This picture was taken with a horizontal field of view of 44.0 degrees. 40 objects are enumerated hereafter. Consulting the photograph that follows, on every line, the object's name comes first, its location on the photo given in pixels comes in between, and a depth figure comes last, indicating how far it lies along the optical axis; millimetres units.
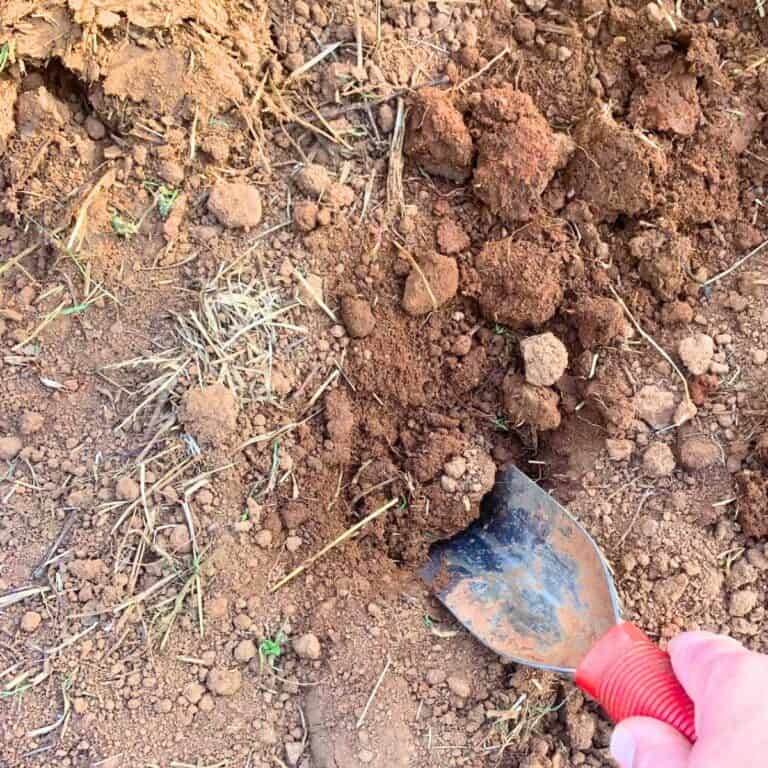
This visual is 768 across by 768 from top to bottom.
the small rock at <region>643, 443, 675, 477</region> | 413
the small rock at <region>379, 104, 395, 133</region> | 409
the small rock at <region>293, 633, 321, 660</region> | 401
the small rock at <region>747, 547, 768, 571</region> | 407
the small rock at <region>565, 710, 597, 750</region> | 403
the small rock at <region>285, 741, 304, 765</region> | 402
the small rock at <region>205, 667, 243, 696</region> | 395
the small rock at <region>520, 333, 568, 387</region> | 414
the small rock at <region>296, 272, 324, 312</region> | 408
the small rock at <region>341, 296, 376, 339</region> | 409
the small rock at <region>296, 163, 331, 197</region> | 402
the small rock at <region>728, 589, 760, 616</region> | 403
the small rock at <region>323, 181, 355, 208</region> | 405
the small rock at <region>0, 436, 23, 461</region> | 400
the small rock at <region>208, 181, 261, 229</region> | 395
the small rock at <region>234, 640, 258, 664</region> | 399
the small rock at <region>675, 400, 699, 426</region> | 411
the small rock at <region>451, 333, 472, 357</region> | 422
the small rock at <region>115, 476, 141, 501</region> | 392
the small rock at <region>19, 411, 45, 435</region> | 398
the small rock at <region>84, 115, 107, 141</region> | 393
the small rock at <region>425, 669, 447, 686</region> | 410
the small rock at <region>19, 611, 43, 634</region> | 391
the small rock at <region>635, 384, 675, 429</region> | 415
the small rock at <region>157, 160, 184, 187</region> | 392
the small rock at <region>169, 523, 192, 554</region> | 394
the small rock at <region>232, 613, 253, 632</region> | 401
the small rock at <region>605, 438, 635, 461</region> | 417
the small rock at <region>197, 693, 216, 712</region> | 396
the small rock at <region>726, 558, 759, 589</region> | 405
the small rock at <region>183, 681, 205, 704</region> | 395
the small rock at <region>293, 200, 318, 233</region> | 402
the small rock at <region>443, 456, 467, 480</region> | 421
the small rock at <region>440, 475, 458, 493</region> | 422
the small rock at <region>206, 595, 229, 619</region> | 398
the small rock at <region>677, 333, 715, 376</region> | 412
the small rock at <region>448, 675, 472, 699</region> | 408
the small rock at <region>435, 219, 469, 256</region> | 413
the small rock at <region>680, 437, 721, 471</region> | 411
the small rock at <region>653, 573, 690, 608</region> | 406
